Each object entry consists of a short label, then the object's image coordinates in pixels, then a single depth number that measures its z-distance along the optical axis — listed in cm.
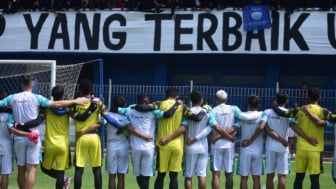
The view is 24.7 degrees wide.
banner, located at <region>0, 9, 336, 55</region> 2205
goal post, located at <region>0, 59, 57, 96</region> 2116
